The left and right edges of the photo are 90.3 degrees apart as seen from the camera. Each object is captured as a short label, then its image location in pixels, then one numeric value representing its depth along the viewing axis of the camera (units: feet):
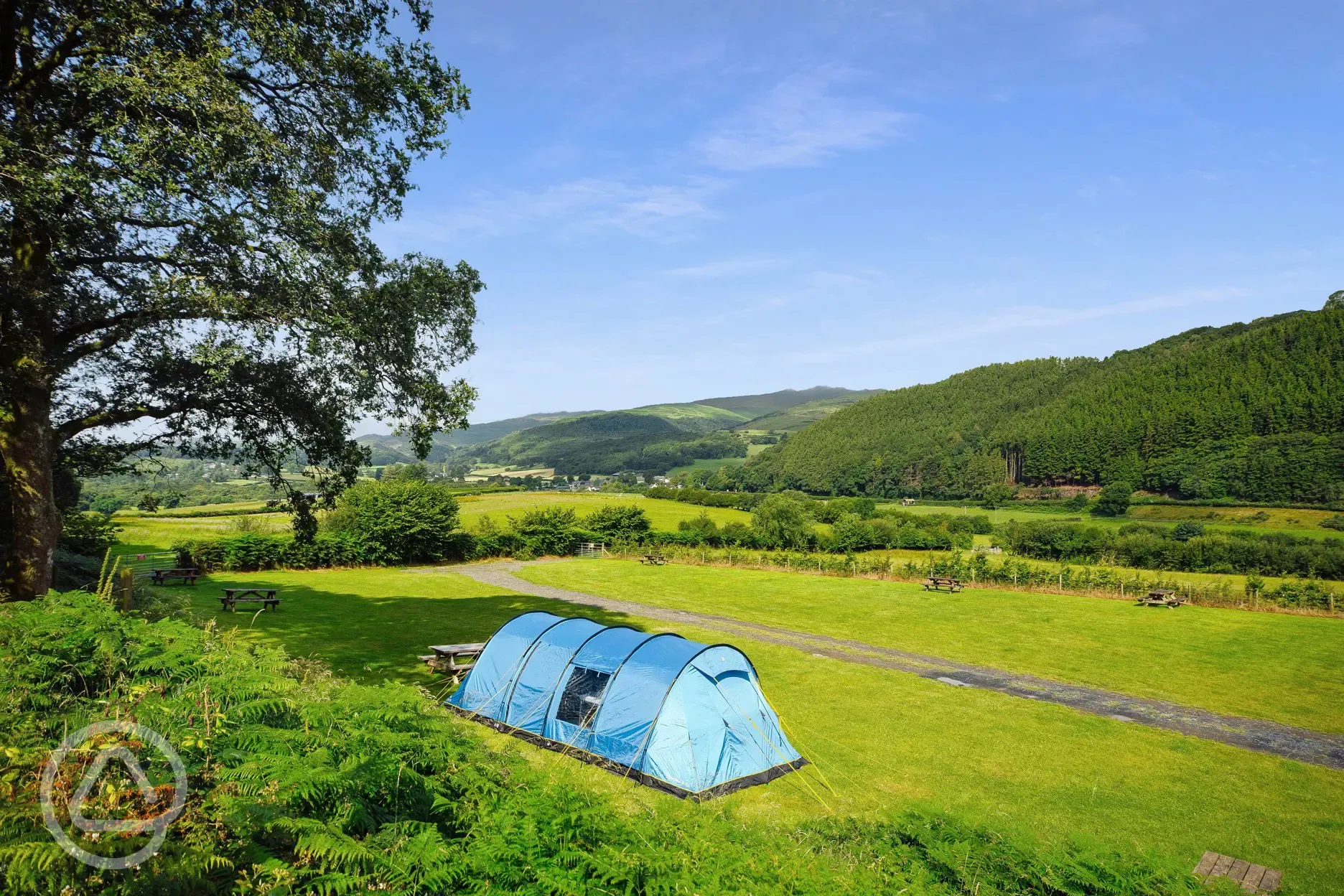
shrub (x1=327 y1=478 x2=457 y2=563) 129.49
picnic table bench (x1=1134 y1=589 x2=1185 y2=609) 95.55
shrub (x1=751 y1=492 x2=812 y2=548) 170.19
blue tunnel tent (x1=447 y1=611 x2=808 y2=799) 37.40
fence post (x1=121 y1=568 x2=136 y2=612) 37.52
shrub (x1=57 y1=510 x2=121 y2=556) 75.66
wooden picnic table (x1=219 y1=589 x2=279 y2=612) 76.59
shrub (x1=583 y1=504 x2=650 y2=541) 162.61
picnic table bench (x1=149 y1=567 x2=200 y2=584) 93.76
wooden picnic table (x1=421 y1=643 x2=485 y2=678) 52.65
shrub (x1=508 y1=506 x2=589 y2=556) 153.79
